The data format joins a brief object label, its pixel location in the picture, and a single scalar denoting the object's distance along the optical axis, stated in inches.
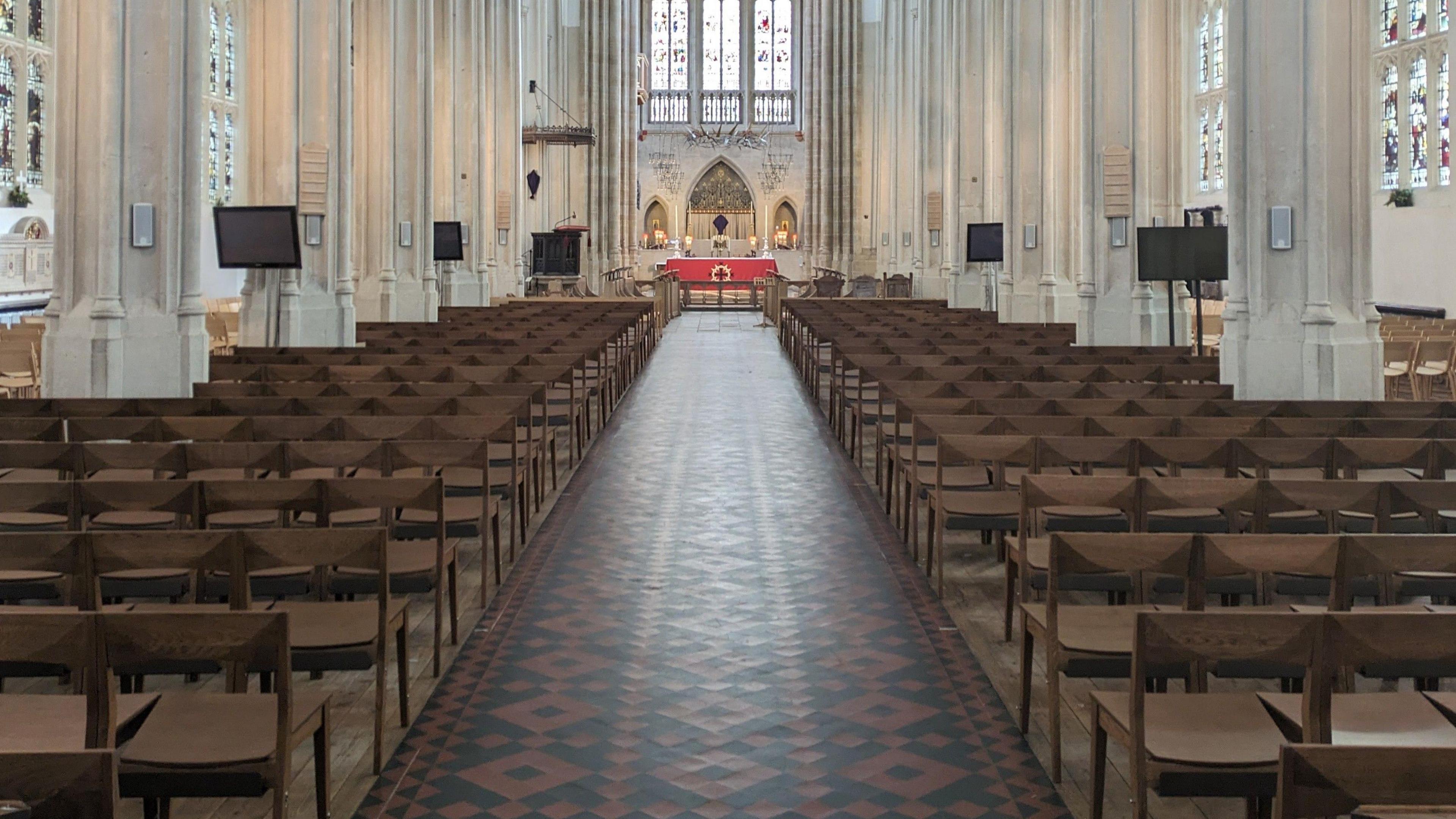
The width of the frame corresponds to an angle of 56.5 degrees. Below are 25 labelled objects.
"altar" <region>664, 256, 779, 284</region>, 1889.8
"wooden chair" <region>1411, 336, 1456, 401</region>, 604.1
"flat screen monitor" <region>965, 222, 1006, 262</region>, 920.3
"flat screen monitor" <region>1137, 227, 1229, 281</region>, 533.3
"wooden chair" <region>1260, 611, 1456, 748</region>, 146.1
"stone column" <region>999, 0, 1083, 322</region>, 815.7
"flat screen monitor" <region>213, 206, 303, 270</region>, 552.4
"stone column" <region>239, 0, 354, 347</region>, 658.2
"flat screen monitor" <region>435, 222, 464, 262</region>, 968.3
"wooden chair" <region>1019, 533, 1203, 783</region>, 190.1
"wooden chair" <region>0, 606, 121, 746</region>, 146.3
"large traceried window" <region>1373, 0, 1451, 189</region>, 896.3
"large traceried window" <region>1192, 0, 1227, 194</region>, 1198.3
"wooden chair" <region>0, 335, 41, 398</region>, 554.6
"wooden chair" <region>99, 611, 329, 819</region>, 149.1
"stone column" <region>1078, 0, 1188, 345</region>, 674.8
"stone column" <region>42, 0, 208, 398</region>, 464.8
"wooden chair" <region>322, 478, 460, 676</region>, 233.0
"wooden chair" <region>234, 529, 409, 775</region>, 190.5
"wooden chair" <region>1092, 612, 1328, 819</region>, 148.7
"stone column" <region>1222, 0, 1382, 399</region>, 449.7
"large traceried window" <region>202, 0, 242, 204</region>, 1141.1
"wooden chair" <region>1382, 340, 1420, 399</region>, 597.0
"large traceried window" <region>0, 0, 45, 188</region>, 913.5
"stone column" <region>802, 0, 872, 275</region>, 1911.9
